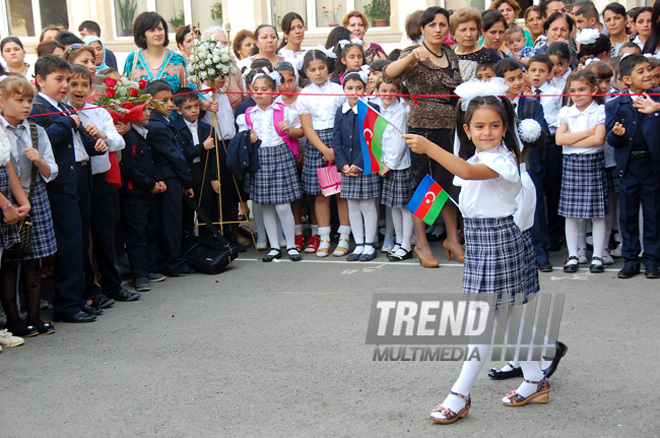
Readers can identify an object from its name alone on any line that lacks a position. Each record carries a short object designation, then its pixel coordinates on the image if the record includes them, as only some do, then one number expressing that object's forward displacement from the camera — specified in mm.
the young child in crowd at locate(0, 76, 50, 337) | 5391
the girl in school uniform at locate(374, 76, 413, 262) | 7521
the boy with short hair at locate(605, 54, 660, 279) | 6492
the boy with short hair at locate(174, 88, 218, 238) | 7727
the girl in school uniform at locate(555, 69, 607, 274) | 6906
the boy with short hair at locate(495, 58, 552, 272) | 7062
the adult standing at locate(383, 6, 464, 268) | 6992
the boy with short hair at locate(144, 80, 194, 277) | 7129
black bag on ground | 7328
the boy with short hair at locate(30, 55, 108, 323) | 5785
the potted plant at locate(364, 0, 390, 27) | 15148
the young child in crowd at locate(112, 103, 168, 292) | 6816
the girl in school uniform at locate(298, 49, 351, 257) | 7875
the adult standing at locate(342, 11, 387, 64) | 9742
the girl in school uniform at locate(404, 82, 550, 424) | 4023
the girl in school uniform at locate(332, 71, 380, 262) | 7652
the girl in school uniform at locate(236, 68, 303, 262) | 7824
